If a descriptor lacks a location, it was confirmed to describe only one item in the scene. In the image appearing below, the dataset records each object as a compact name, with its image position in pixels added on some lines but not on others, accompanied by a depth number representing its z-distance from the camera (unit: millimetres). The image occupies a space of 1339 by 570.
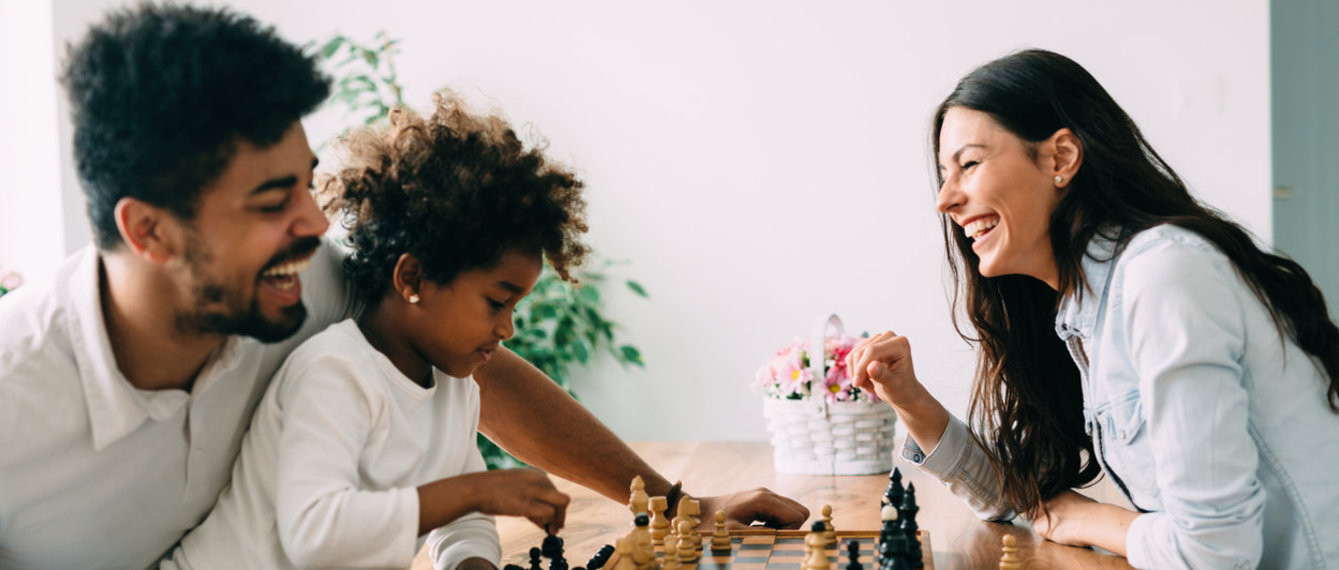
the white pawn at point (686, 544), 1478
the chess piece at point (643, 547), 1354
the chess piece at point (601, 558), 1452
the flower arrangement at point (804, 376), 2285
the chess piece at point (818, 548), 1332
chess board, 1479
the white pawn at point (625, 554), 1337
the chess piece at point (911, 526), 1440
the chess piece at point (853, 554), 1383
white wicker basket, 2262
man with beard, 1126
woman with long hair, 1353
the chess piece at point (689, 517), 1507
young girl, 1192
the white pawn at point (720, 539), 1551
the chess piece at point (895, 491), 1534
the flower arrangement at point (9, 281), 2678
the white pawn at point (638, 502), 1490
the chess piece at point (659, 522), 1524
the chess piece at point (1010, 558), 1338
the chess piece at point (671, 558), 1351
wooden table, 1571
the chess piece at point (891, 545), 1373
